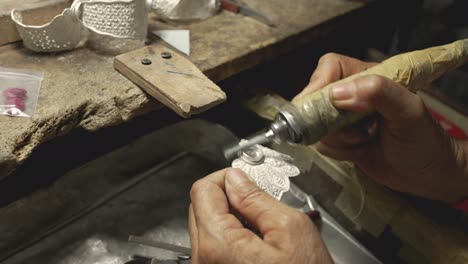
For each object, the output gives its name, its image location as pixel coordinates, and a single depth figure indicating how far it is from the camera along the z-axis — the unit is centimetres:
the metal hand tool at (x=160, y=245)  61
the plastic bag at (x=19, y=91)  58
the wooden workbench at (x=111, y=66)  58
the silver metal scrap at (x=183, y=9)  69
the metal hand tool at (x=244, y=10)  73
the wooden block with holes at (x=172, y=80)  59
